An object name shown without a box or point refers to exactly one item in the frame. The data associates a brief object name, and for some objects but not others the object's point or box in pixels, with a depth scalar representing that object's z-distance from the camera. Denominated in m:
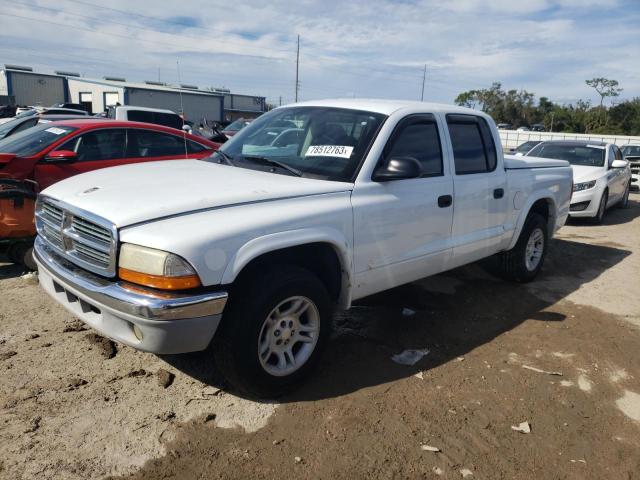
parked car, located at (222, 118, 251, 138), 19.72
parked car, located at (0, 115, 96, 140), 8.57
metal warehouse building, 43.22
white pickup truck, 2.76
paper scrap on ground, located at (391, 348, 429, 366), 3.94
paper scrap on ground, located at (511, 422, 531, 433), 3.17
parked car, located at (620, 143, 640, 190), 16.44
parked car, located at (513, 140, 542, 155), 13.45
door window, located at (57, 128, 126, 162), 6.04
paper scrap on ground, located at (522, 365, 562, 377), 3.91
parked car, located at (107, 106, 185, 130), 14.05
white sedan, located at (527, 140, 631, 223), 9.96
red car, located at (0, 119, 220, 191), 5.56
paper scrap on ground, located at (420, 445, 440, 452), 2.92
